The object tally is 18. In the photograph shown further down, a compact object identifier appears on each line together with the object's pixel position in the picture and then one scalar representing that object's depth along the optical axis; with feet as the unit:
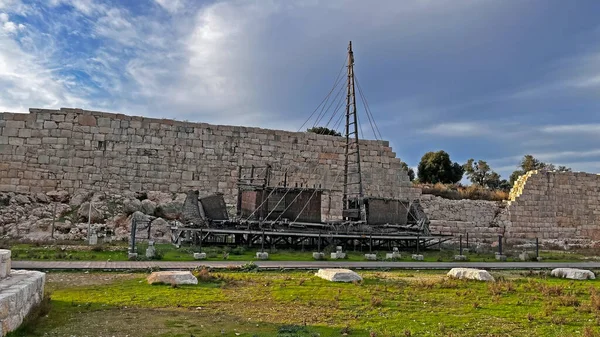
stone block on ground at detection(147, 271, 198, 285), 28.78
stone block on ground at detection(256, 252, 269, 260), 46.95
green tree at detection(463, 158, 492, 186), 153.28
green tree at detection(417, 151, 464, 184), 136.77
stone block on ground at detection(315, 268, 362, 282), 31.99
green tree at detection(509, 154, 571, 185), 153.39
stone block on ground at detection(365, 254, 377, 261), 51.03
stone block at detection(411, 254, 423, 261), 52.75
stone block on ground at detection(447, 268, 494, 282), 35.01
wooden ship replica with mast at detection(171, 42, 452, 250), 57.16
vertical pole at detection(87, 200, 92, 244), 57.54
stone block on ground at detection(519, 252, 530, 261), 57.72
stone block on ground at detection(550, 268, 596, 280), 38.96
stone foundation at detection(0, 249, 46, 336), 16.81
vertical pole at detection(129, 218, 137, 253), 43.42
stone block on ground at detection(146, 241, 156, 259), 42.83
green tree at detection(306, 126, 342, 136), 118.47
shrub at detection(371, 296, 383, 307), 25.17
